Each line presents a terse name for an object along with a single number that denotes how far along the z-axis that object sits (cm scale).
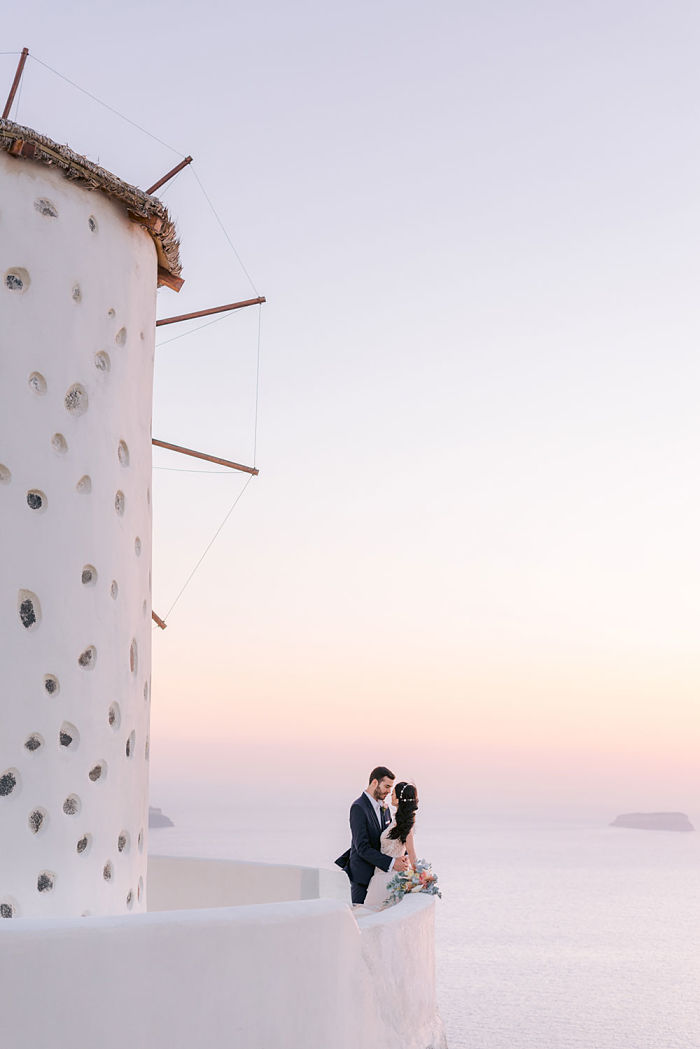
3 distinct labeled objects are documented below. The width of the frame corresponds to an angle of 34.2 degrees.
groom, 868
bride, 855
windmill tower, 677
